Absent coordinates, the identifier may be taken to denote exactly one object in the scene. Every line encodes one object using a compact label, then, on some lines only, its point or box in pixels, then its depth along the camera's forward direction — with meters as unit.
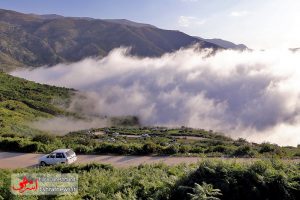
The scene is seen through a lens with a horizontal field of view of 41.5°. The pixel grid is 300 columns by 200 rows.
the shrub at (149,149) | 33.06
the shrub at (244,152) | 31.32
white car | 29.11
